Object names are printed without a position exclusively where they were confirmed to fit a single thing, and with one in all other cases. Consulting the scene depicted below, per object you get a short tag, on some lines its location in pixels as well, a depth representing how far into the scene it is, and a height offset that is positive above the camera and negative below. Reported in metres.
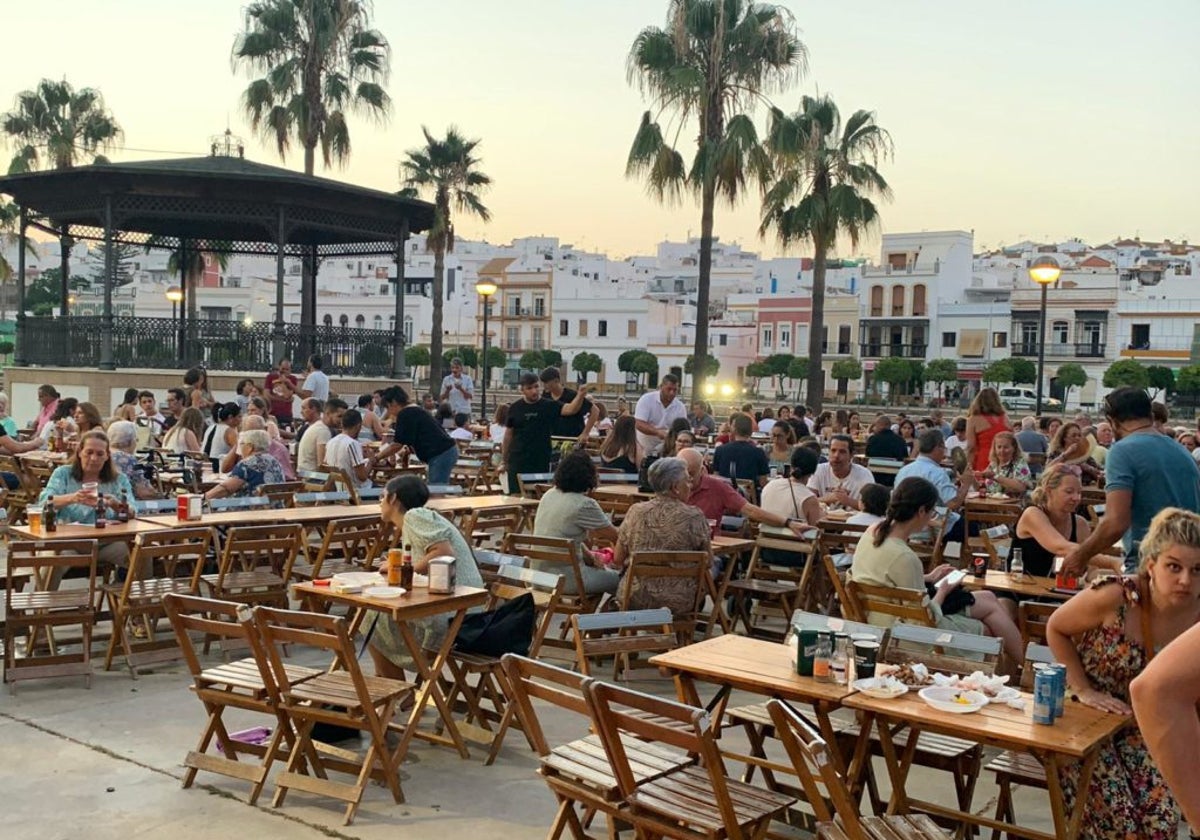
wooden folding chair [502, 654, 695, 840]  3.94 -1.45
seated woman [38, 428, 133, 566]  7.31 -1.02
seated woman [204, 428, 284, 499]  9.14 -1.06
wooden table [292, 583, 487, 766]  5.20 -1.29
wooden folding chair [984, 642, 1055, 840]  4.37 -1.54
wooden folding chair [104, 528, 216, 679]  6.65 -1.54
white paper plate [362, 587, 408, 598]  5.45 -1.18
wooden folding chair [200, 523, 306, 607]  6.95 -1.45
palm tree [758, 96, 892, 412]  27.34 +3.97
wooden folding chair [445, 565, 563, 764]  5.52 -1.60
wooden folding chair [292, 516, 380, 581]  7.68 -1.40
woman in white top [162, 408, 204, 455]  11.46 -0.99
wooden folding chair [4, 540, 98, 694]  6.36 -1.58
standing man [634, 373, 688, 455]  12.30 -0.68
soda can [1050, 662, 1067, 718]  3.76 -1.04
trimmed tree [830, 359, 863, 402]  67.81 -0.70
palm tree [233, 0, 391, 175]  29.92 +7.04
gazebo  20.75 +2.13
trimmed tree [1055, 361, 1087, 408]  58.97 -0.53
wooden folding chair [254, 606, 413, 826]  4.62 -1.51
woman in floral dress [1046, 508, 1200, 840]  3.51 -0.92
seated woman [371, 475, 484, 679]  5.69 -1.06
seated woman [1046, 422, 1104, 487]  11.96 -0.86
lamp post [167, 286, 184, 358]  21.34 +0.78
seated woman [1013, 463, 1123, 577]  6.41 -0.90
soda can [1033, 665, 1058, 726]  3.75 -1.06
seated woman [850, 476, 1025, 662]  5.76 -0.98
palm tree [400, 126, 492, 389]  37.66 +5.41
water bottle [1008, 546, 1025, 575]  6.70 -1.14
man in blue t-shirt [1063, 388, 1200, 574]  5.29 -0.50
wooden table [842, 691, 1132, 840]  3.63 -1.17
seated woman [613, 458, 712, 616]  6.84 -1.06
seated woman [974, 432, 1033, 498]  10.06 -0.93
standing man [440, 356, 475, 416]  18.44 -0.77
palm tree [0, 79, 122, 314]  34.47 +6.05
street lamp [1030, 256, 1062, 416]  16.25 +1.31
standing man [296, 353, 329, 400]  16.25 -0.61
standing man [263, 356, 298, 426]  16.58 -0.77
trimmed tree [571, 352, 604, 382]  73.69 -0.87
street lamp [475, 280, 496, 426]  26.18 +1.29
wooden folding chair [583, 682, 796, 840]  3.62 -1.46
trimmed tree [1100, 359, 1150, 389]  51.56 -0.29
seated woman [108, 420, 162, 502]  8.59 -0.87
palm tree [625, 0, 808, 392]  24.44 +5.72
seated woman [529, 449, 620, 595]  7.27 -1.03
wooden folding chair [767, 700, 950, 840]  3.44 -1.35
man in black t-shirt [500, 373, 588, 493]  10.98 -0.80
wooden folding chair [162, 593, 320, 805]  4.82 -1.52
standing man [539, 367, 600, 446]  11.16 -0.68
